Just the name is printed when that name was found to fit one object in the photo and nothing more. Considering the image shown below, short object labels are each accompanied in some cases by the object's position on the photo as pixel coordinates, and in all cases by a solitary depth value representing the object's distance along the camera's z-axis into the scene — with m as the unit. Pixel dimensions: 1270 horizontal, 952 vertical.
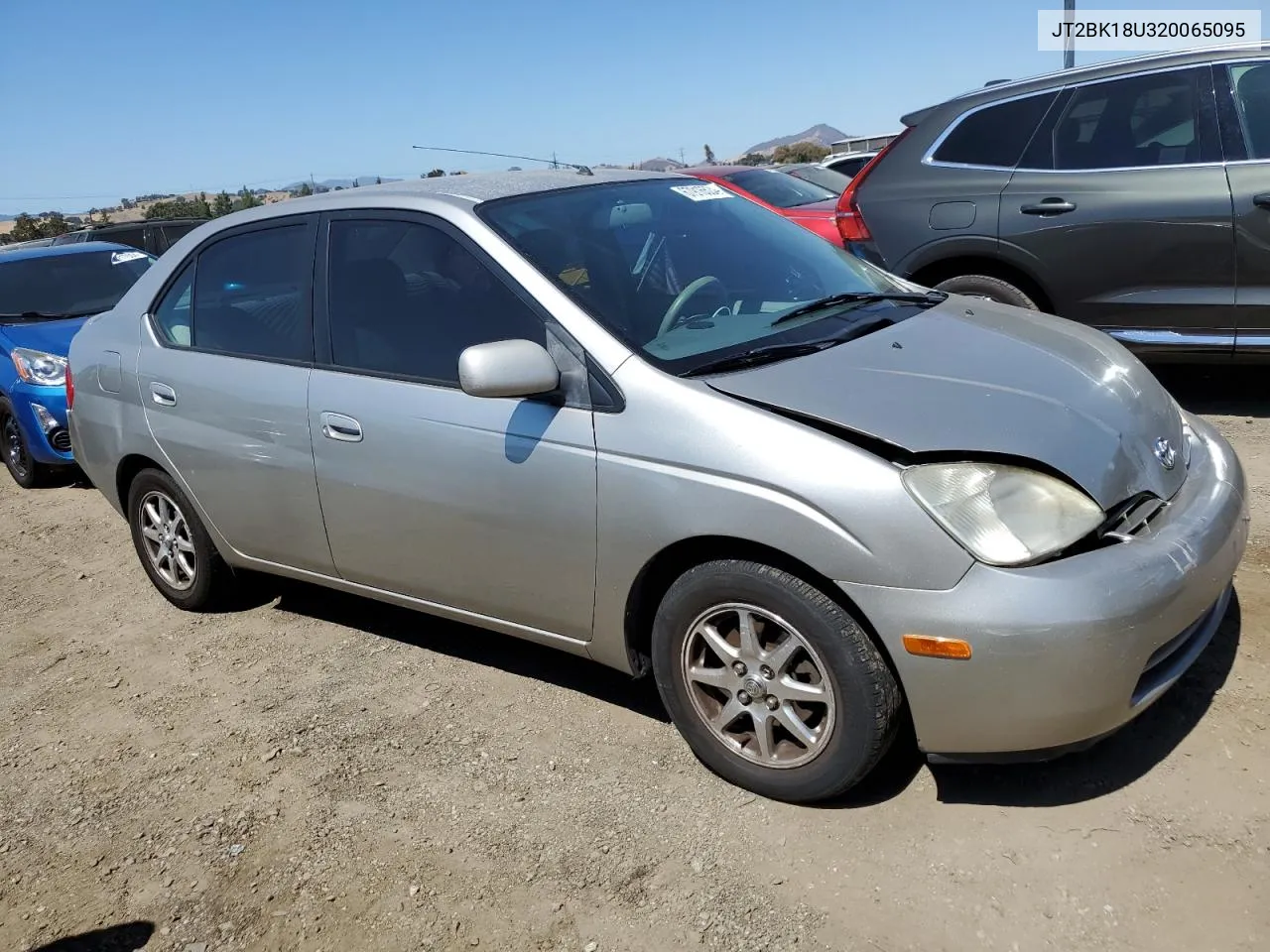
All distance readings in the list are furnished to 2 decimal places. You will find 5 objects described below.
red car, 10.57
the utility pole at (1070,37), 14.23
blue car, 7.20
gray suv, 5.57
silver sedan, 2.62
